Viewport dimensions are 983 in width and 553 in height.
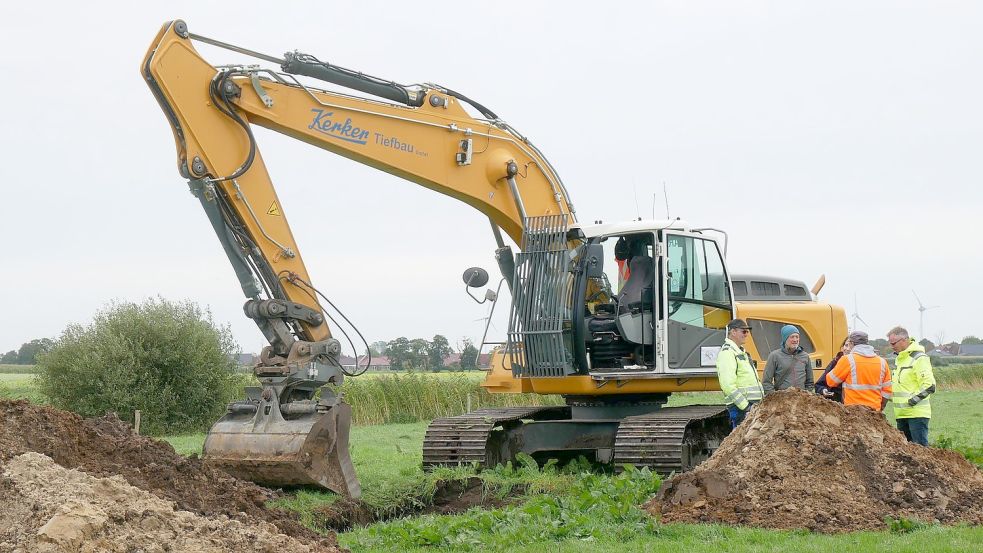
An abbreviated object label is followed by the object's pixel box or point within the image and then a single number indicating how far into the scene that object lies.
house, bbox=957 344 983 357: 100.34
